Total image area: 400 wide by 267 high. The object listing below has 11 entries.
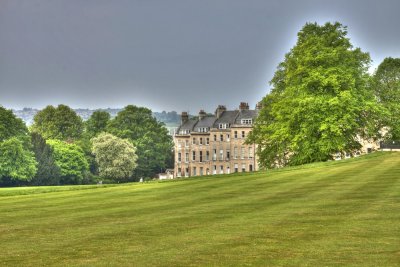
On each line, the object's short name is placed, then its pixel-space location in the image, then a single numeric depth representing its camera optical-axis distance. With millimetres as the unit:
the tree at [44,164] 148875
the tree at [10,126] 146250
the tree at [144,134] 180625
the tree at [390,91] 85356
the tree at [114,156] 162000
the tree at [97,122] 194250
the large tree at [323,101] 76000
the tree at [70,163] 161375
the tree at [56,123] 195000
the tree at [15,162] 139125
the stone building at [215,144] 169000
